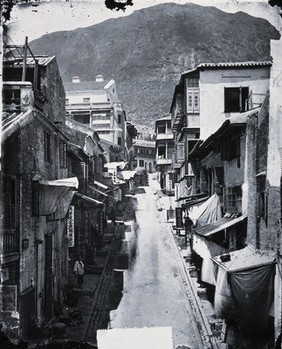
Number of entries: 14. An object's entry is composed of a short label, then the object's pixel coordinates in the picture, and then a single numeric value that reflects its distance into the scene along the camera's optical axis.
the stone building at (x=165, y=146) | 59.78
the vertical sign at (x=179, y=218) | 34.05
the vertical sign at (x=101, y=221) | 35.87
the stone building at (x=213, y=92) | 28.44
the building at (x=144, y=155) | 82.56
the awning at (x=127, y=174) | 51.79
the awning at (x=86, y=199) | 22.91
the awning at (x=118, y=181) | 45.83
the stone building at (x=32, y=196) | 13.21
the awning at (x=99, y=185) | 35.88
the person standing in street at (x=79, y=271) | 23.90
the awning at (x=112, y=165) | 45.26
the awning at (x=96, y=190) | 31.67
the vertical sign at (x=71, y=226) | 24.17
